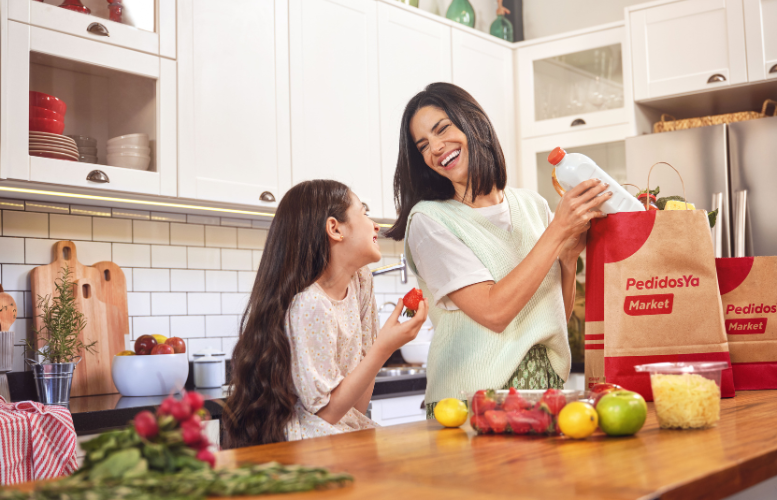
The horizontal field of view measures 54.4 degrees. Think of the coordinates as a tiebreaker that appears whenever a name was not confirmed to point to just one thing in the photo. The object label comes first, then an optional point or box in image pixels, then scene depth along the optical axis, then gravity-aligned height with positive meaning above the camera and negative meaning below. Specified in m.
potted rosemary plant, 2.16 -0.11
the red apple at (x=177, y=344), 2.49 -0.13
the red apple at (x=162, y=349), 2.41 -0.14
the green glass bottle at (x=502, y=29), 4.08 +1.45
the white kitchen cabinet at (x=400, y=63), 3.27 +1.07
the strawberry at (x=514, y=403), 1.12 -0.16
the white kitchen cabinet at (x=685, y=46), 3.31 +1.11
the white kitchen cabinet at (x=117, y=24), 2.26 +0.90
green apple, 1.05 -0.17
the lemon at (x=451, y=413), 1.22 -0.19
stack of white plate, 2.24 +0.49
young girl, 1.41 -0.06
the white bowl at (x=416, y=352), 3.33 -0.23
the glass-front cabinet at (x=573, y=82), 3.68 +1.07
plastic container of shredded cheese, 1.11 -0.15
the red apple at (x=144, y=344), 2.44 -0.12
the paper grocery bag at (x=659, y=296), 1.40 -0.01
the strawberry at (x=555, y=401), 1.09 -0.15
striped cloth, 1.79 -0.32
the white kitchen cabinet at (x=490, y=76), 3.64 +1.09
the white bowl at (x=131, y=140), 2.43 +0.54
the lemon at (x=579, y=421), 1.04 -0.18
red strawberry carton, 1.10 -0.17
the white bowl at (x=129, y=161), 2.41 +0.47
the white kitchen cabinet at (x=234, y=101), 2.61 +0.73
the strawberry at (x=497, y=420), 1.12 -0.18
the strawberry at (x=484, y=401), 1.14 -0.16
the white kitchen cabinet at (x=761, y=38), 3.22 +1.08
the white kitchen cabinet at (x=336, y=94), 2.94 +0.84
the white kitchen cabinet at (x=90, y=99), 2.20 +0.66
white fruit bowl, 2.36 -0.21
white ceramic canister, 2.66 -0.23
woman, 1.46 +0.10
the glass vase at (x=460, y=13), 3.88 +1.46
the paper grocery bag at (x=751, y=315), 1.55 -0.05
